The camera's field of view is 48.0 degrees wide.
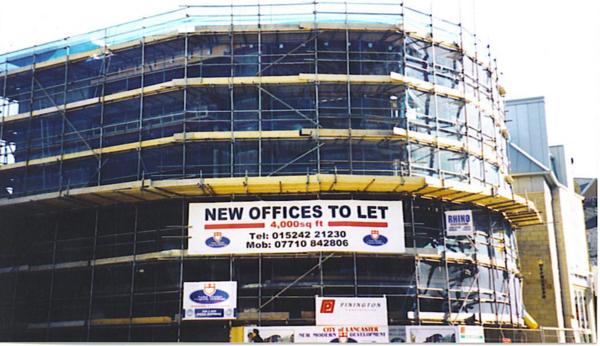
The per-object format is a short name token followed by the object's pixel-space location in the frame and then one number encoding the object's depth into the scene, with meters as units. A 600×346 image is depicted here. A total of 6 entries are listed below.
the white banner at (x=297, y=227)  23.70
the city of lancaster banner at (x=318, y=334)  22.58
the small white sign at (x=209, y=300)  23.27
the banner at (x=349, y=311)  23.00
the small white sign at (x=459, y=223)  25.14
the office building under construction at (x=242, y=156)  24.06
